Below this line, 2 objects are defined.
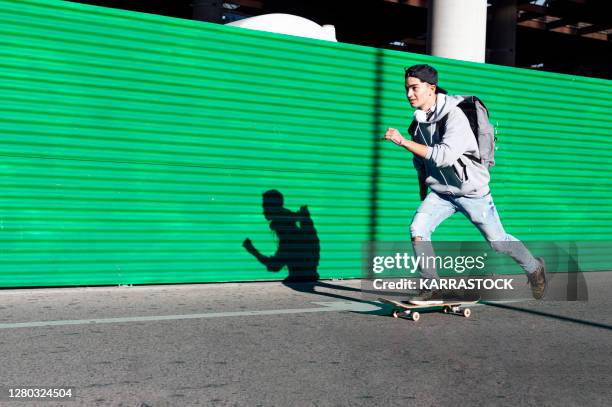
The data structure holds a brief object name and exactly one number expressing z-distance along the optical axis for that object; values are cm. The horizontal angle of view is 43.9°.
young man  598
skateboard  625
